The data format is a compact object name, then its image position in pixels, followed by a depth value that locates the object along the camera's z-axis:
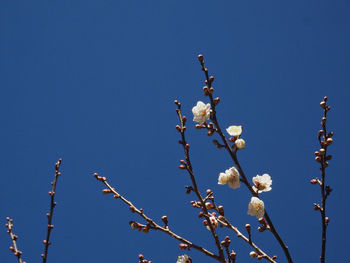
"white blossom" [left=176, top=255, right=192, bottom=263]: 5.16
